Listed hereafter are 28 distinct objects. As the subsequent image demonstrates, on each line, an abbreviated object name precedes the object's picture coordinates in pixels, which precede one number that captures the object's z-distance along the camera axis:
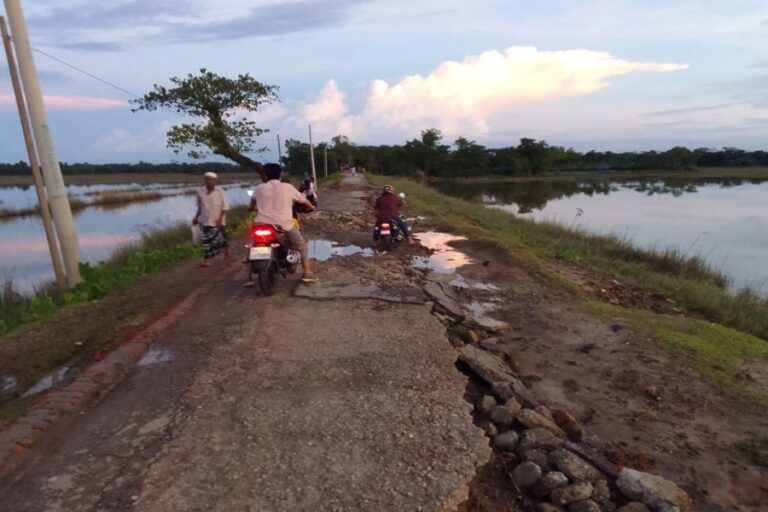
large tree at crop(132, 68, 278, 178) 18.95
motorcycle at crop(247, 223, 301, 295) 6.33
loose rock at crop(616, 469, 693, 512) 2.80
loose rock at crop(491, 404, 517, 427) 3.68
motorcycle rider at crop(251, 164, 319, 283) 6.54
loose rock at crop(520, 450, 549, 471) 3.16
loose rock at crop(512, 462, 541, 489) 3.02
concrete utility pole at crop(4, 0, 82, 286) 7.80
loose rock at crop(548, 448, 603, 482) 3.02
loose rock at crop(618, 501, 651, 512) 2.75
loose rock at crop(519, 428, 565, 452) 3.32
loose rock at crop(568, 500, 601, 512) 2.80
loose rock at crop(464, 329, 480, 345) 5.48
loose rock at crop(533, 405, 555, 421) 3.77
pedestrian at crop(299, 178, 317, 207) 13.10
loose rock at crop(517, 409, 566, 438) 3.59
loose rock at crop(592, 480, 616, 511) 2.85
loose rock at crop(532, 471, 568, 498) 2.95
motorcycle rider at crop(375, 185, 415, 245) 10.66
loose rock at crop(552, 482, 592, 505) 2.88
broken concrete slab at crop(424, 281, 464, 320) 6.38
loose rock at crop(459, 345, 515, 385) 4.38
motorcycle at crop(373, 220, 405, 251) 10.64
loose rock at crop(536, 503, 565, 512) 2.83
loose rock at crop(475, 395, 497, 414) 3.87
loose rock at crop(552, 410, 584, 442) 3.69
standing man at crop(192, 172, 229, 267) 8.68
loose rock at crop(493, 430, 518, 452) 3.38
